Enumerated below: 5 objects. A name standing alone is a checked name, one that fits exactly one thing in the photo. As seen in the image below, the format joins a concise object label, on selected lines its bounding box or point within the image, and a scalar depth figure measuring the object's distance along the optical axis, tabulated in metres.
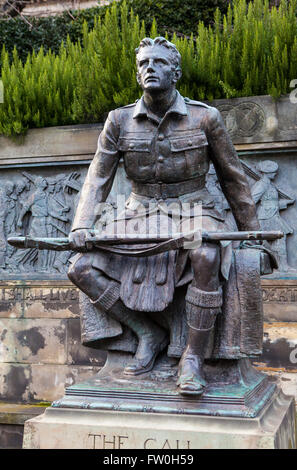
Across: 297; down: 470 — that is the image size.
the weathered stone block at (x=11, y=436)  7.06
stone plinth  3.32
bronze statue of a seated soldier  3.74
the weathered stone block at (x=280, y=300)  6.79
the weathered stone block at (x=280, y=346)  6.68
